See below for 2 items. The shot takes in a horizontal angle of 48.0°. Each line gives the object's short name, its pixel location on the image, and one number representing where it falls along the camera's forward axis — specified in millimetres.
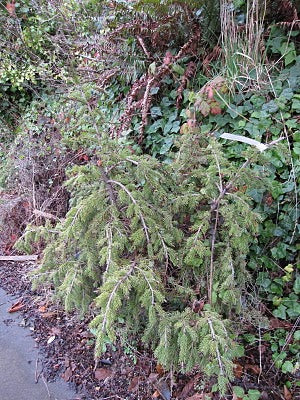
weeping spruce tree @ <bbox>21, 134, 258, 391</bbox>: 1470
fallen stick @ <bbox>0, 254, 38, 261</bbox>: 3044
